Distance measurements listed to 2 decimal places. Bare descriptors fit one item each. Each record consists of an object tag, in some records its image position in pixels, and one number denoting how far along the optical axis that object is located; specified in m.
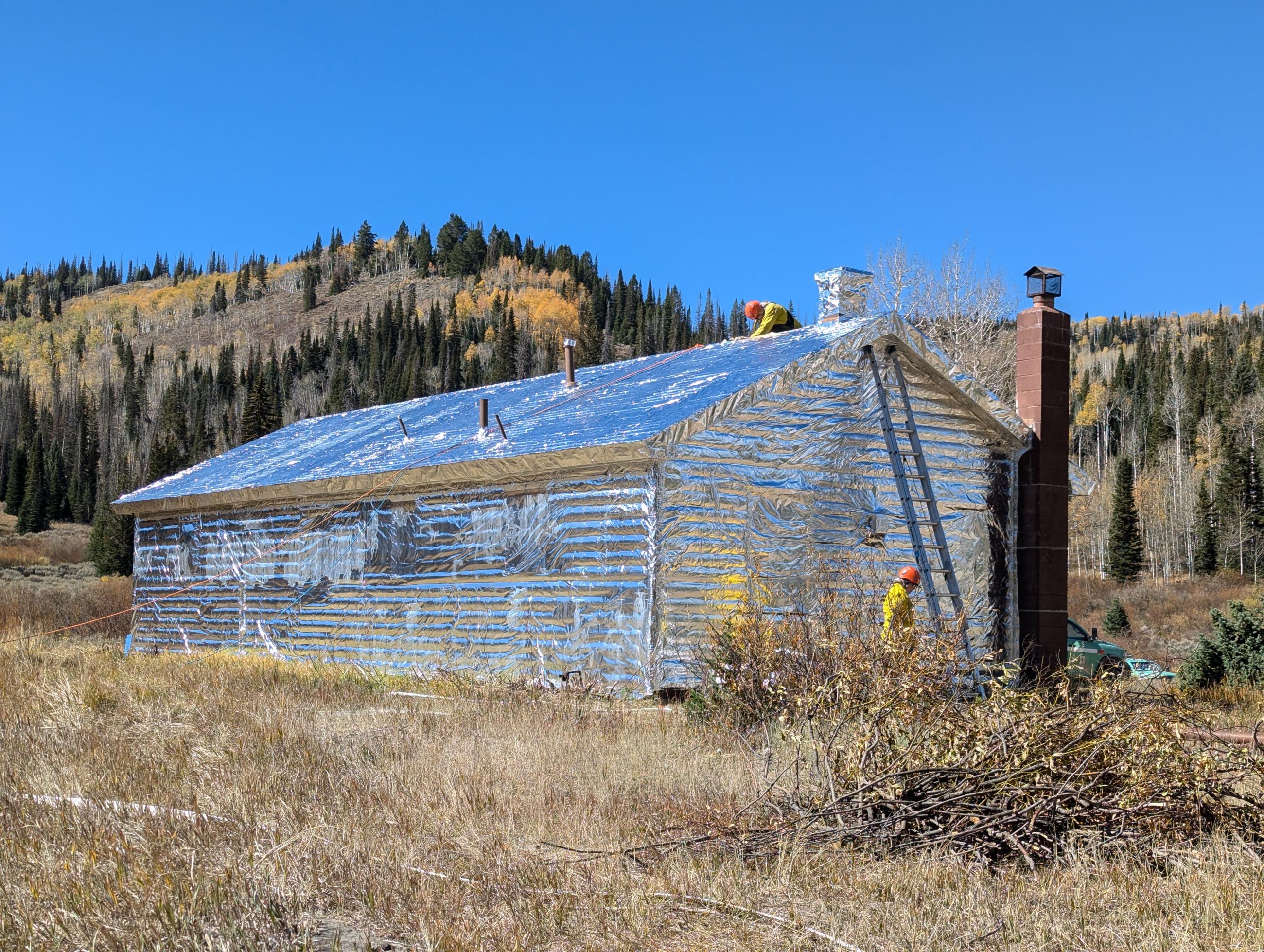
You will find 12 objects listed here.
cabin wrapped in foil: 12.89
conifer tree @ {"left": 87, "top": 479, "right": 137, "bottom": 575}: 51.47
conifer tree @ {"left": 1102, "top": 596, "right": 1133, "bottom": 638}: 42.03
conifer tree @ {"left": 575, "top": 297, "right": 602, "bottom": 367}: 97.69
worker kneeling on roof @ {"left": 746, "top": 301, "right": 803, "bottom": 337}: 17.56
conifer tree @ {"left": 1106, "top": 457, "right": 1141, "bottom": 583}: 64.94
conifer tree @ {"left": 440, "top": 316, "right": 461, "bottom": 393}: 109.88
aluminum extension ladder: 14.45
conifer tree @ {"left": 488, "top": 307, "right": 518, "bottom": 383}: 93.81
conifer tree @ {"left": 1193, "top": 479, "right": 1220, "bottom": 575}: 66.25
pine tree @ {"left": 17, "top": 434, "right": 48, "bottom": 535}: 78.56
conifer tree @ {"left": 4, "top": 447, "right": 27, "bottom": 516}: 84.69
